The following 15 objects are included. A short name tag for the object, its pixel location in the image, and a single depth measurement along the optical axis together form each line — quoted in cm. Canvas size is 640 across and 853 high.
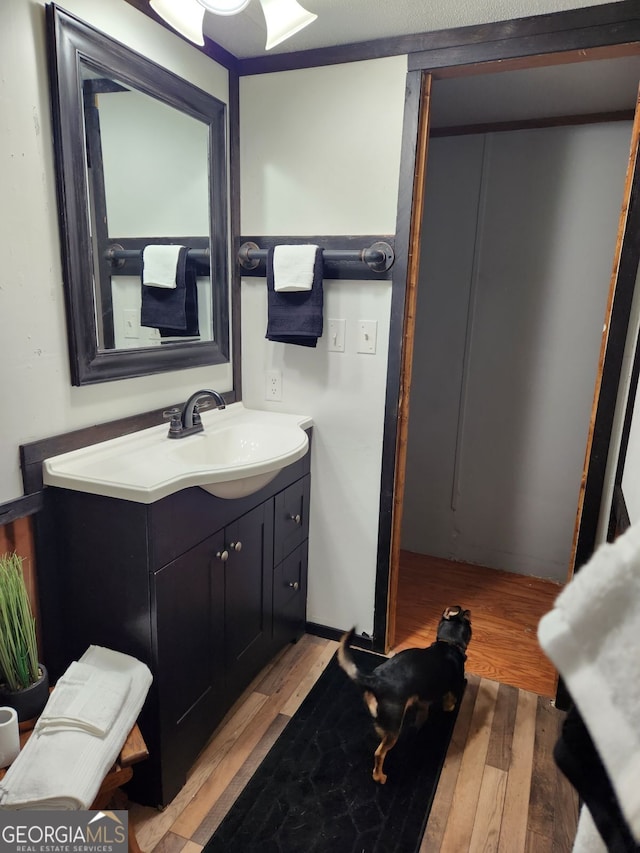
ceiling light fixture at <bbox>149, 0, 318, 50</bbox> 141
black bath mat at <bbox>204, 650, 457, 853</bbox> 143
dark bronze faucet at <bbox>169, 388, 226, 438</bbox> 177
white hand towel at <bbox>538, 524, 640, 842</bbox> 46
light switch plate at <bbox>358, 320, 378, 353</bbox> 201
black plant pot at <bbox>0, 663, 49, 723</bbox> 125
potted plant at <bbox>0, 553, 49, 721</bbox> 122
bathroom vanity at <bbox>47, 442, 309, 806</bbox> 137
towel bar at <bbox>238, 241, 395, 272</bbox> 190
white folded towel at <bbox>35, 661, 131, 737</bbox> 122
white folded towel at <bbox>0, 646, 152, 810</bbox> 109
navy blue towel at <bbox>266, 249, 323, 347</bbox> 198
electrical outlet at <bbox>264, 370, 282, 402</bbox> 221
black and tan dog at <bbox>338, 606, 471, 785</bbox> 158
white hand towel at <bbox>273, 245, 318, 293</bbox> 196
